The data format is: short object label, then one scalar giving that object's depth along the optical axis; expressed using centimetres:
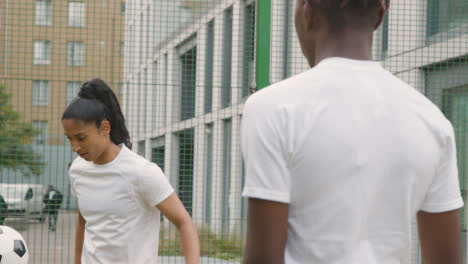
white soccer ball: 421
